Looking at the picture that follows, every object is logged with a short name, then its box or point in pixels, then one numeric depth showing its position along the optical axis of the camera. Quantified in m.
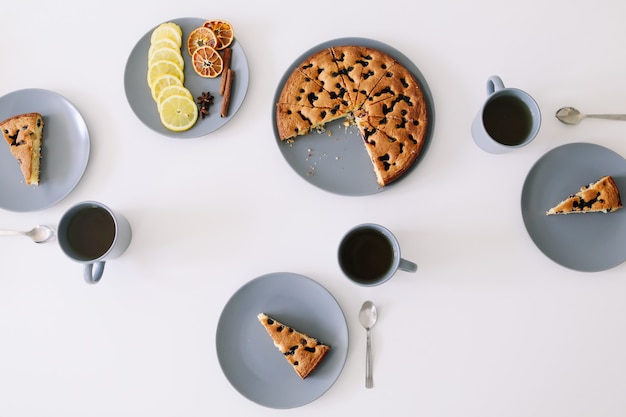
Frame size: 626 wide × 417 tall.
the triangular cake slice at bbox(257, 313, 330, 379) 1.91
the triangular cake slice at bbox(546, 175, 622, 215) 1.92
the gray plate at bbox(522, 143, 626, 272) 1.95
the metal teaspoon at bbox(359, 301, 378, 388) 1.96
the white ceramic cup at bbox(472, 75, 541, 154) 1.93
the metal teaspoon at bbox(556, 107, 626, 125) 2.04
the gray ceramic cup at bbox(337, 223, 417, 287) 1.86
